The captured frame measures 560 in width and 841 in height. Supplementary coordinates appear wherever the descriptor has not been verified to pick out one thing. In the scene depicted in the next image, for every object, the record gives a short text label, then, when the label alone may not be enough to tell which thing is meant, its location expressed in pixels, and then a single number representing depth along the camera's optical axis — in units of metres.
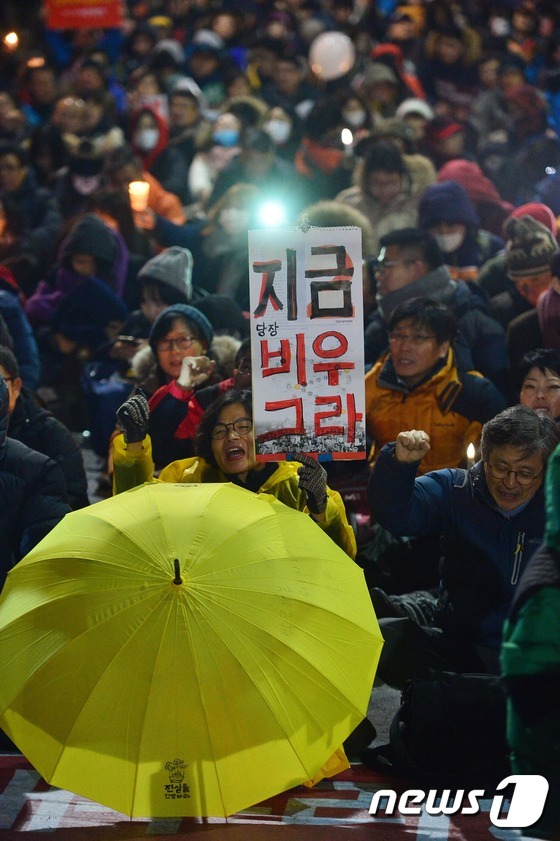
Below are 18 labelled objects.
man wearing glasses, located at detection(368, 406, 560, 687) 9.27
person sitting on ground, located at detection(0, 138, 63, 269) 19.72
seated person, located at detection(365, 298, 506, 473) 12.02
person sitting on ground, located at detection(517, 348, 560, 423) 11.22
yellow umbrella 7.61
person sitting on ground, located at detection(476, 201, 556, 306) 14.61
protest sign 9.35
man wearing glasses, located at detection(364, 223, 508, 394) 13.76
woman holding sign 9.30
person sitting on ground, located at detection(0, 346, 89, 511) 11.64
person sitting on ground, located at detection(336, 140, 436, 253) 17.42
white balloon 24.56
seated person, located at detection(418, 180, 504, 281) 16.20
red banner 25.22
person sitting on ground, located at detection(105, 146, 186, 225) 19.81
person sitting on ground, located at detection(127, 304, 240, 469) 11.84
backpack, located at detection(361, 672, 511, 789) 8.86
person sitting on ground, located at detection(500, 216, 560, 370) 14.37
